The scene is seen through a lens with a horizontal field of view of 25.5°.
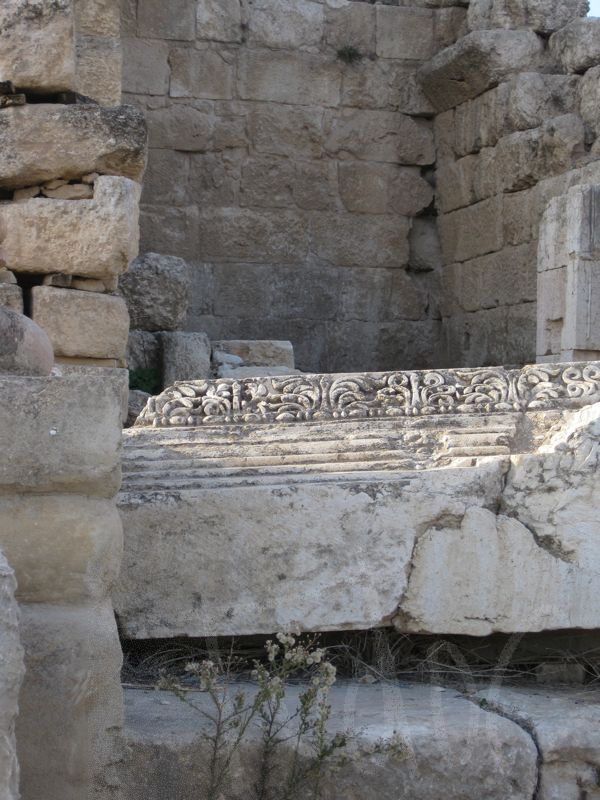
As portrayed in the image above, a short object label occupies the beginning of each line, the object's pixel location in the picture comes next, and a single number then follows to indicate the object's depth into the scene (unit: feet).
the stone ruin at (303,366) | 10.39
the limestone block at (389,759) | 10.69
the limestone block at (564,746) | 11.24
